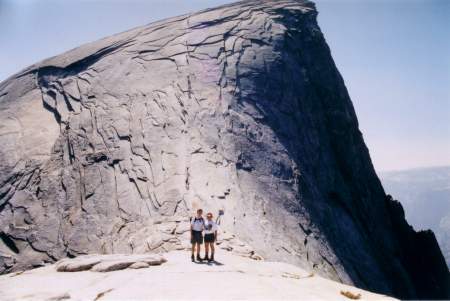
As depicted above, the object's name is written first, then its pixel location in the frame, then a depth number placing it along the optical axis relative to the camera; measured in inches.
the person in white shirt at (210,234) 471.5
